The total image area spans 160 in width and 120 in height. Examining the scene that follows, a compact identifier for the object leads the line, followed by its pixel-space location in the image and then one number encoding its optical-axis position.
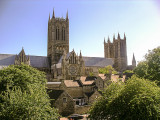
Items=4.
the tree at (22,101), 14.05
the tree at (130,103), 14.04
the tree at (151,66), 27.86
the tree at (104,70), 66.56
